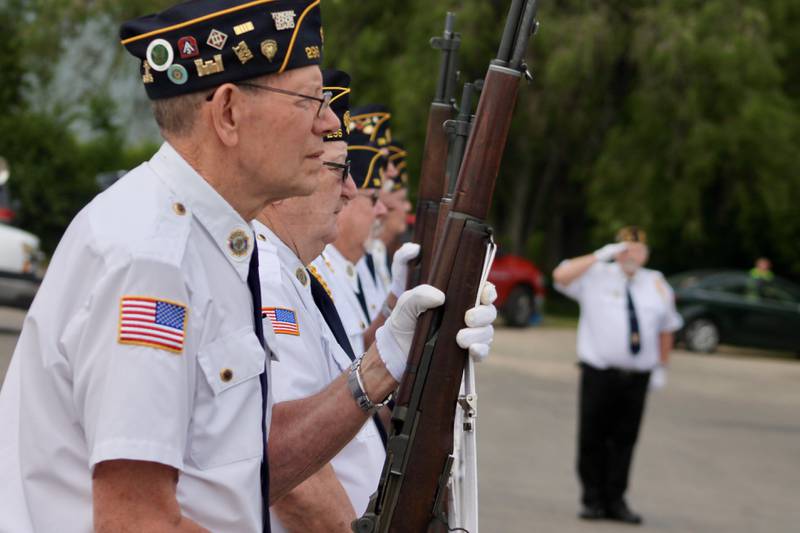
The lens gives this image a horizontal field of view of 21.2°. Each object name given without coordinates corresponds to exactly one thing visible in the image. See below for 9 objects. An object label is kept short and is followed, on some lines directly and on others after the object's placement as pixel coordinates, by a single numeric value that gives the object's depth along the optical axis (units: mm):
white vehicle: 22987
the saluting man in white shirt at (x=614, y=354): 15016
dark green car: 34094
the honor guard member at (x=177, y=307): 3112
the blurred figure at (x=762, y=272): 35330
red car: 37492
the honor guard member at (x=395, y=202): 9456
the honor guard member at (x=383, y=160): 8678
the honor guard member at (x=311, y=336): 4722
